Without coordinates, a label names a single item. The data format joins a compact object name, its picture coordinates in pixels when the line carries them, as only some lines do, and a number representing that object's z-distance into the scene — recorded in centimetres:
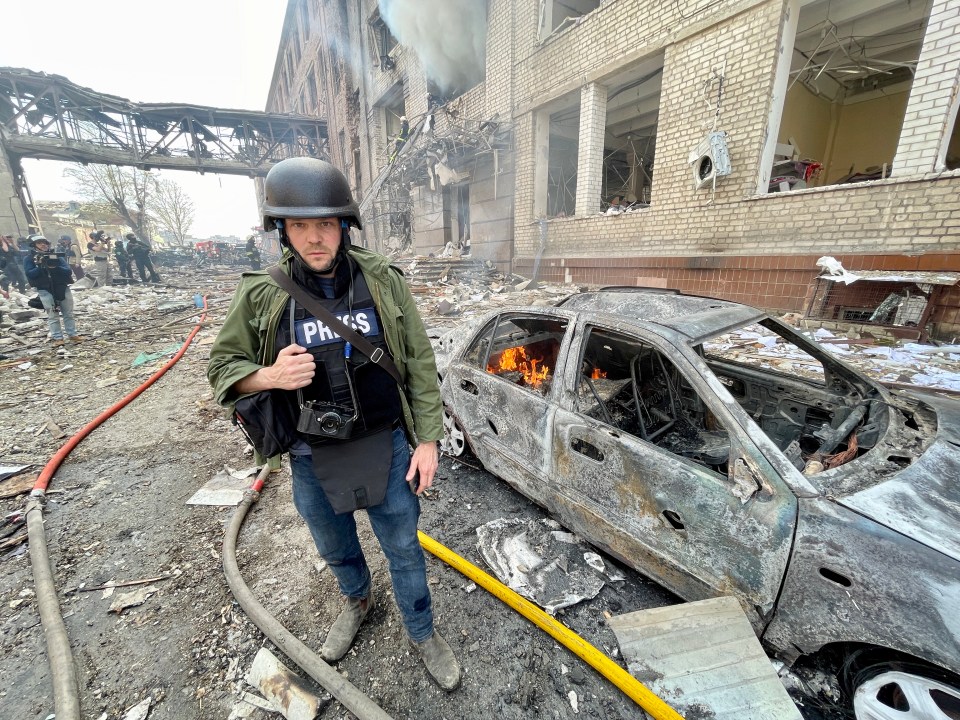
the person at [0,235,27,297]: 1203
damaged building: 498
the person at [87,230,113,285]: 1450
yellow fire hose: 147
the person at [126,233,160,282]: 1630
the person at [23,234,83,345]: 660
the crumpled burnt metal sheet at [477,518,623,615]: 207
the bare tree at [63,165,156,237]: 2854
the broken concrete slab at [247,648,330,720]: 158
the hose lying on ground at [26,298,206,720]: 156
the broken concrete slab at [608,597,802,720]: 142
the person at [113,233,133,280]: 1619
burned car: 127
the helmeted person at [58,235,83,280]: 1047
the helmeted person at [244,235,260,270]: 1930
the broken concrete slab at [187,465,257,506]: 290
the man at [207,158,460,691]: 129
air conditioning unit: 617
